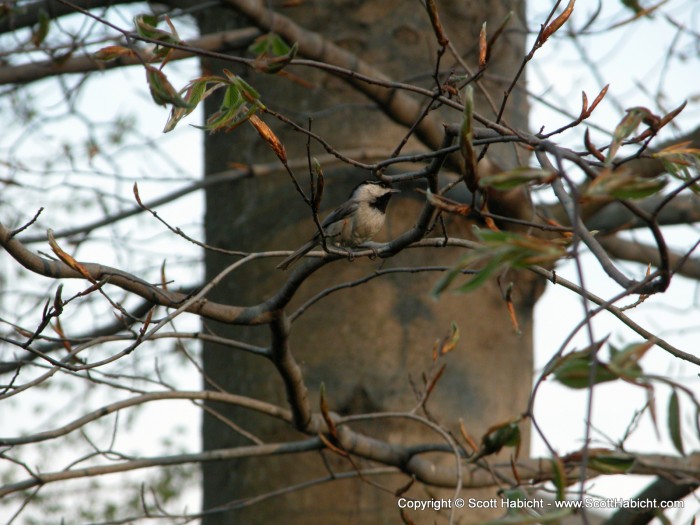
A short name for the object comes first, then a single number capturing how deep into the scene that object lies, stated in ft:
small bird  22.75
